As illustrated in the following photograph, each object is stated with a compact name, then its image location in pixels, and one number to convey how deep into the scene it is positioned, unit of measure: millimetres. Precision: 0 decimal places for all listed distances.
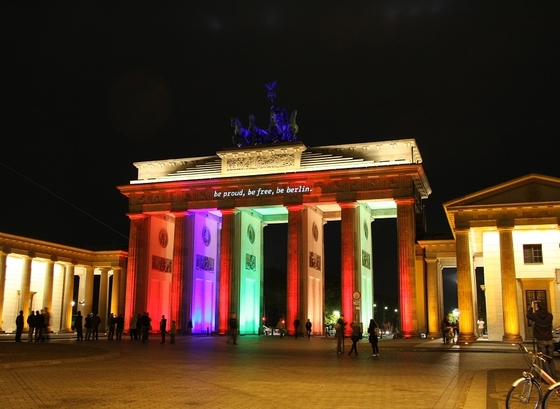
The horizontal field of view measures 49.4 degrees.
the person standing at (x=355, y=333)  28344
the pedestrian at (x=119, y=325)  42800
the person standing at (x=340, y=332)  28886
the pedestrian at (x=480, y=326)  54316
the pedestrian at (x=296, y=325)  49478
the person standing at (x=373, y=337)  27109
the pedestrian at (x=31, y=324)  37312
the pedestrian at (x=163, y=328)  38122
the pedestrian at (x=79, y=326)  38953
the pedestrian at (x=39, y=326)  37344
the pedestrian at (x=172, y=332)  37438
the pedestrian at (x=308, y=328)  48738
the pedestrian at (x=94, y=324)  40531
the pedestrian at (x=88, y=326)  39616
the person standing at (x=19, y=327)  36144
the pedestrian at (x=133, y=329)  42750
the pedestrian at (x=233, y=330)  36875
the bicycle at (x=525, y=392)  10094
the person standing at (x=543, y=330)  15125
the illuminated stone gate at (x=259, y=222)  51719
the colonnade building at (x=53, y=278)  56094
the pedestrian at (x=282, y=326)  49281
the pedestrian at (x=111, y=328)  41778
